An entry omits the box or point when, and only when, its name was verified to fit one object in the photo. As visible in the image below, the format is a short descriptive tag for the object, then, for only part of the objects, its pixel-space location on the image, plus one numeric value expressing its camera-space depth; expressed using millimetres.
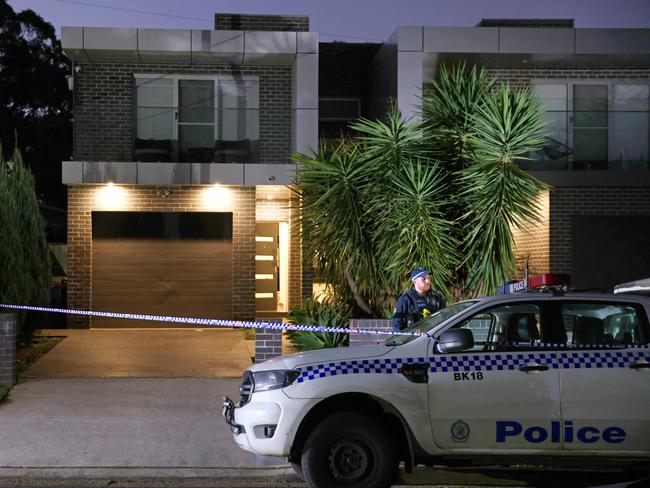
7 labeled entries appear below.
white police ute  6758
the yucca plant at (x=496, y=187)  12172
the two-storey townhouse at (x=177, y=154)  17891
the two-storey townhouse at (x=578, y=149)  17328
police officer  9297
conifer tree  13516
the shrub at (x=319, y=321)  13070
